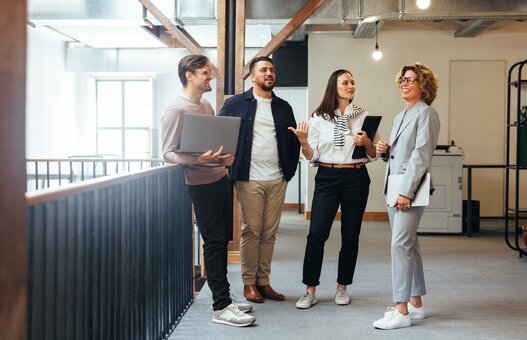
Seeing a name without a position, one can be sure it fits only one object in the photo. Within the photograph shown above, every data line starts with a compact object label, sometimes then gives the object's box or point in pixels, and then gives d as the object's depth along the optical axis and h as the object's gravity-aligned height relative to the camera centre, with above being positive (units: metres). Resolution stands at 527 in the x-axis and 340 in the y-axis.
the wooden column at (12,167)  1.36 -0.04
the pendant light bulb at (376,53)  8.33 +1.32
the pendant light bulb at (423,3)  6.01 +1.47
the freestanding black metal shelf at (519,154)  5.61 -0.02
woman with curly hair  3.28 -0.06
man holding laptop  3.36 -0.20
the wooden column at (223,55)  5.19 +0.80
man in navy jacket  3.77 -0.03
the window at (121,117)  12.30 +0.64
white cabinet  7.35 -0.54
